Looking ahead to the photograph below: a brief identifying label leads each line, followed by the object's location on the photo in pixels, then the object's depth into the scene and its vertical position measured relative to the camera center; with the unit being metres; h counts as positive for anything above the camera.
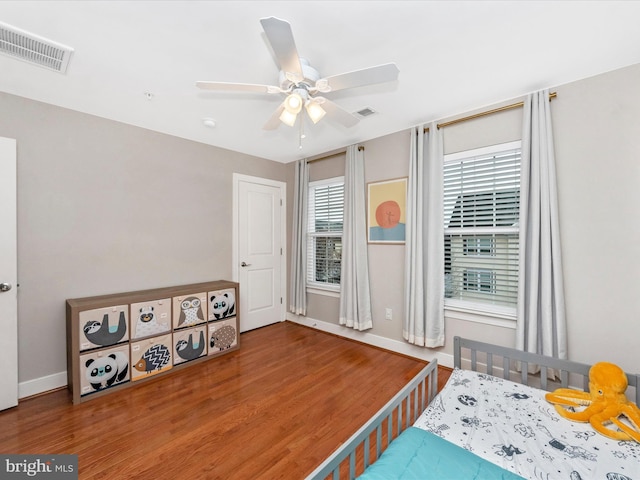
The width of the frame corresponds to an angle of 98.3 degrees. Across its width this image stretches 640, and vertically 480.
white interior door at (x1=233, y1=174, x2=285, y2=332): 3.84 -0.16
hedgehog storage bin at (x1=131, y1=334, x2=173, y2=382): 2.50 -1.11
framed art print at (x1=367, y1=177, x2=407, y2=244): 3.13 +0.33
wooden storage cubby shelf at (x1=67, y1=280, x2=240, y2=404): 2.26 -0.91
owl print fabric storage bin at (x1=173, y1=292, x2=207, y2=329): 2.79 -0.75
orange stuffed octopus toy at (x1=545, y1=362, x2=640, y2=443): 1.35 -0.88
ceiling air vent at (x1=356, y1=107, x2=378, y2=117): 2.58 +1.21
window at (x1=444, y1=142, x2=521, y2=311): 2.48 +0.12
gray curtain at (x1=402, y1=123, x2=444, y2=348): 2.78 -0.04
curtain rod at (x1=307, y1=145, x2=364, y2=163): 3.46 +1.15
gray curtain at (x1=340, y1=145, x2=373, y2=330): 3.39 -0.16
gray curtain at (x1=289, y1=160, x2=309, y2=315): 4.08 -0.01
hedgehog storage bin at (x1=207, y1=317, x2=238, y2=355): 3.05 -1.11
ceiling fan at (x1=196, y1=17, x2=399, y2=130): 1.31 +0.93
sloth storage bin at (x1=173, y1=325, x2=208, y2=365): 2.77 -1.09
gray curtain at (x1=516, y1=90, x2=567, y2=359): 2.14 -0.04
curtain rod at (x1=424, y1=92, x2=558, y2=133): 2.33 +1.15
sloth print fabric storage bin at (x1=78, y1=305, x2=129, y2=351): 2.26 -0.76
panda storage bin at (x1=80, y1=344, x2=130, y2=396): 2.25 -1.10
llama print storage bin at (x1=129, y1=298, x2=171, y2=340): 2.52 -0.75
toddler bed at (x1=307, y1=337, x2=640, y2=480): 1.12 -0.94
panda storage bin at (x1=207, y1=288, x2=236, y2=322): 3.06 -0.74
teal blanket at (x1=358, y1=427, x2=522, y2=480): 1.09 -0.94
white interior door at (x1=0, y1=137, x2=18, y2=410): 2.10 -0.32
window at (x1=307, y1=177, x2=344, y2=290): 3.84 +0.08
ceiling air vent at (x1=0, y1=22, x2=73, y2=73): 1.62 +1.19
